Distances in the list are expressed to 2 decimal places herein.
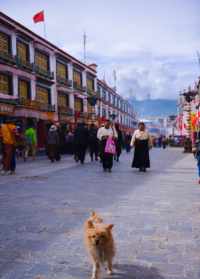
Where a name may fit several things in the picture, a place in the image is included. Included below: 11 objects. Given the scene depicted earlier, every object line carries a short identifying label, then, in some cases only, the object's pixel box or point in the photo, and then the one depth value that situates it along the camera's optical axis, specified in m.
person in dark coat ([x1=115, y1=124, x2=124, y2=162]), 15.97
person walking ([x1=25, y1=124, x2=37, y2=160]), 17.97
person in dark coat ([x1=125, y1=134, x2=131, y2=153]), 27.25
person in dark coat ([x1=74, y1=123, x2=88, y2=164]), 14.66
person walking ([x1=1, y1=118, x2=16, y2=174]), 10.88
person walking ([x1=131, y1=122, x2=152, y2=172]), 11.47
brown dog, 2.73
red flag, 28.47
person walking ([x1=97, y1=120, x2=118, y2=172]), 11.47
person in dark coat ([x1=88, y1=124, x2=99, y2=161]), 16.75
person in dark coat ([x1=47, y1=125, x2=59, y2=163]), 15.55
